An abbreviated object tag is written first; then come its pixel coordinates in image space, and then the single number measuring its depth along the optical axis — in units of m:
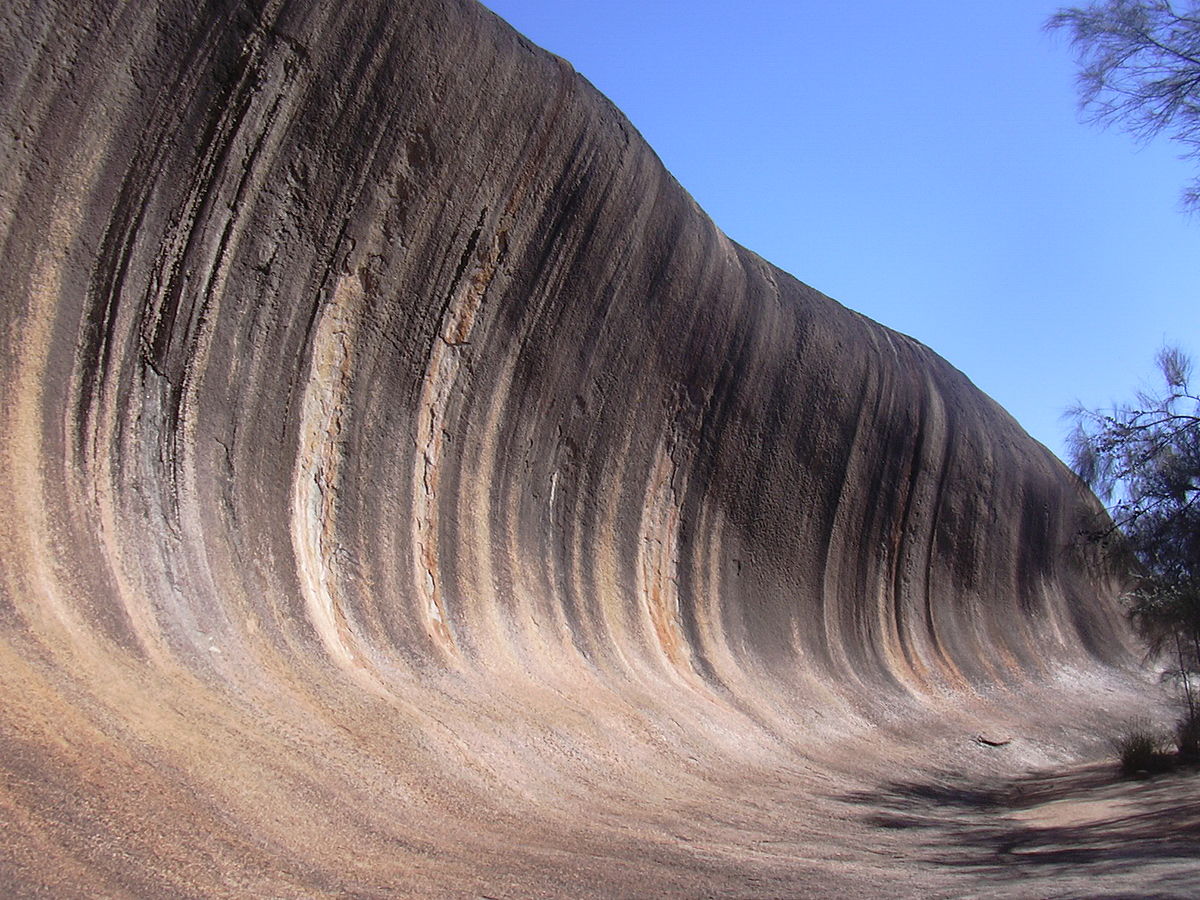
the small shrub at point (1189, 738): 11.39
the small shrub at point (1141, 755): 11.05
